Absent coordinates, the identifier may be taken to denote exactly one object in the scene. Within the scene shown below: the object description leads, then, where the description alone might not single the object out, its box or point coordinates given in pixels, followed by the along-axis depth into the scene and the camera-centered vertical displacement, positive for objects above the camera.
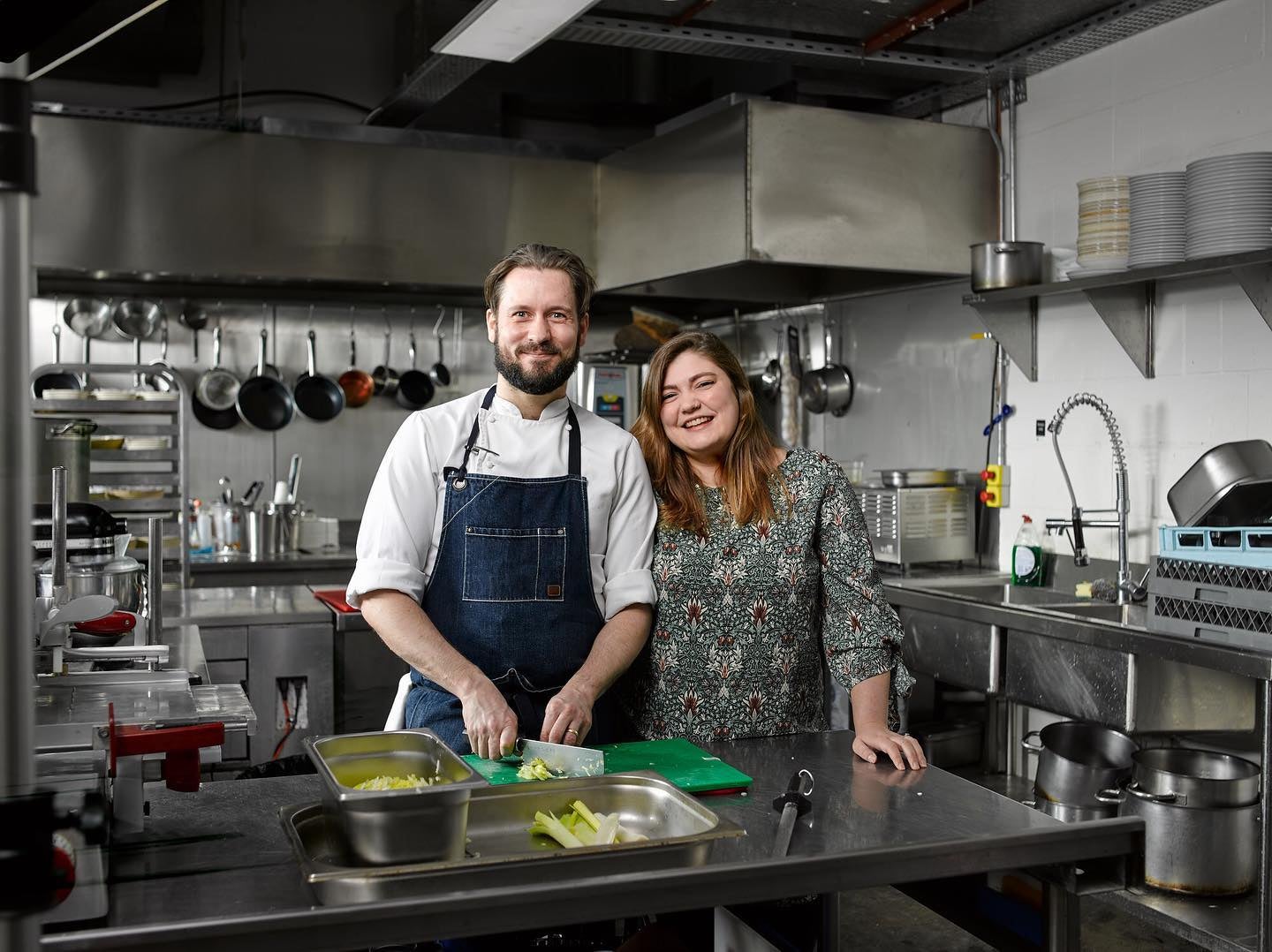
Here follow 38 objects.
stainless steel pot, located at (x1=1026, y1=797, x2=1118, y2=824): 3.31 -0.98
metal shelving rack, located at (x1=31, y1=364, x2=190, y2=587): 4.98 +0.05
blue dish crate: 2.90 -0.21
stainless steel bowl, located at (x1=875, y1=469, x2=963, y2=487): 4.61 -0.06
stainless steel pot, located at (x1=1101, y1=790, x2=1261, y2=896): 3.03 -0.98
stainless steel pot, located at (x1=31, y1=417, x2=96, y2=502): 2.96 +0.04
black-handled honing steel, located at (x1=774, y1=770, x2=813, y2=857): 1.58 -0.49
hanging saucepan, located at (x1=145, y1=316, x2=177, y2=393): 5.86 +0.44
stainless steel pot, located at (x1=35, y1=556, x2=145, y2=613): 2.54 -0.26
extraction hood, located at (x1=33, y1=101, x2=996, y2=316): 4.68 +1.11
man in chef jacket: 2.25 -0.13
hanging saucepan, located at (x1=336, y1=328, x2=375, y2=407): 6.18 +0.41
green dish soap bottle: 4.27 -0.37
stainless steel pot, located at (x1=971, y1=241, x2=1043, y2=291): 4.29 +0.70
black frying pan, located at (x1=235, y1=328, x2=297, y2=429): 5.98 +0.32
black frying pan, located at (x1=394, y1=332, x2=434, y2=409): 6.27 +0.39
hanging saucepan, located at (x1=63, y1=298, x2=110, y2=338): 5.69 +0.71
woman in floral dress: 2.34 -0.25
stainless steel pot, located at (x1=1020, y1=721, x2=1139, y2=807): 3.36 -0.87
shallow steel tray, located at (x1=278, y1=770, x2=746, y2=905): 1.38 -0.47
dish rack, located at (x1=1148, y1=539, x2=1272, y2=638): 2.88 -0.33
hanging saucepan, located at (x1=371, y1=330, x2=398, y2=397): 6.25 +0.44
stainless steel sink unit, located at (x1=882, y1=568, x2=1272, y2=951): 2.87 -0.51
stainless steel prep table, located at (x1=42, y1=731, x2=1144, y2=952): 1.34 -0.51
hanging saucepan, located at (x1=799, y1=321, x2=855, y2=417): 5.55 +0.34
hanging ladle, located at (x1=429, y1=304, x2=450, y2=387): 6.31 +0.50
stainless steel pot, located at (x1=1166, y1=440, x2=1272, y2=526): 3.29 -0.08
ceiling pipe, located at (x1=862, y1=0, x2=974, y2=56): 4.06 +1.55
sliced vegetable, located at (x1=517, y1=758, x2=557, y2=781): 1.78 -0.46
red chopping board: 4.16 -0.49
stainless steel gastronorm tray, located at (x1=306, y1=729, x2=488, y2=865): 1.37 -0.41
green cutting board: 1.83 -0.49
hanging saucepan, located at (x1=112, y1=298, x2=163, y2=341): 5.75 +0.71
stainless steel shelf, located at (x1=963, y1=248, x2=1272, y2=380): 3.40 +0.53
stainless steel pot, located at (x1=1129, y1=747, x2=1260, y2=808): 3.00 -0.83
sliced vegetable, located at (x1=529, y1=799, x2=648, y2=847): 1.55 -0.48
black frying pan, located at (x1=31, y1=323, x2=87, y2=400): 5.60 +0.41
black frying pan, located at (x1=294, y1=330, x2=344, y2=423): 6.11 +0.35
